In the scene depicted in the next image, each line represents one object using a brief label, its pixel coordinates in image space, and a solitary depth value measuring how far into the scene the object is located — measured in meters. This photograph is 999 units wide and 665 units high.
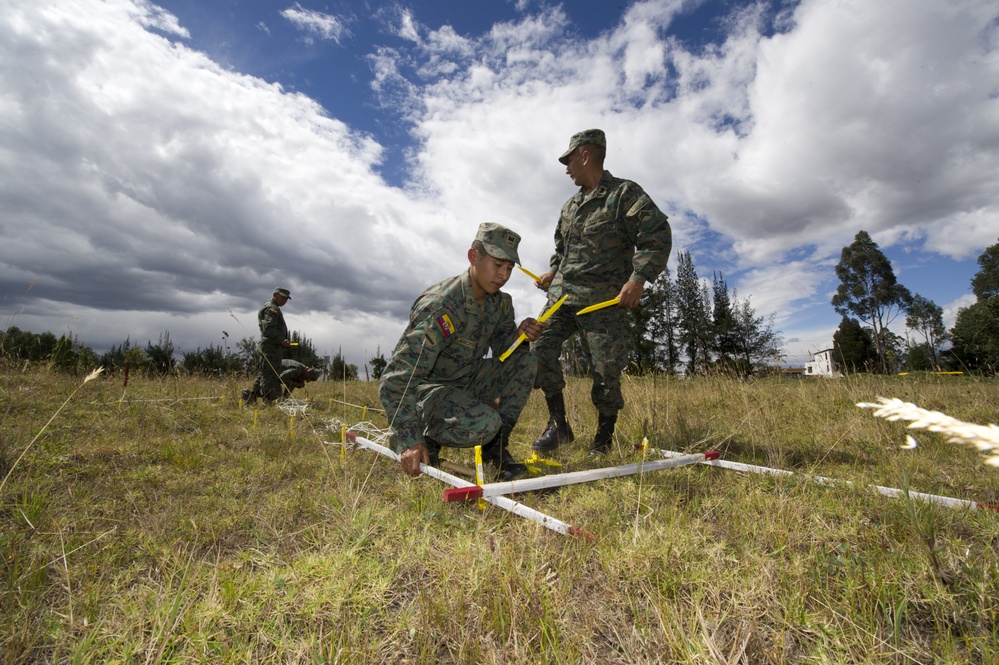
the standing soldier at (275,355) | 7.93
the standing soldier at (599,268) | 3.75
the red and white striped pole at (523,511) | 1.97
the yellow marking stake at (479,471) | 2.45
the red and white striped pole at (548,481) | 2.38
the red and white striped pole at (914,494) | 2.21
